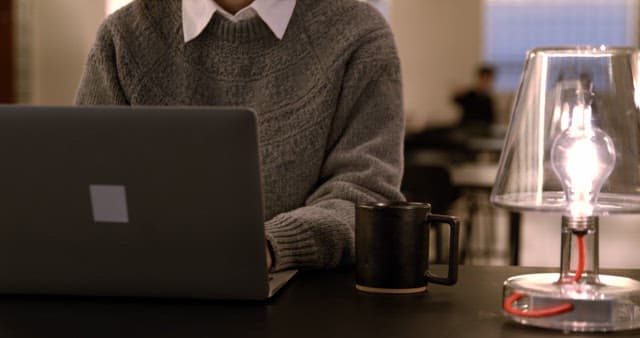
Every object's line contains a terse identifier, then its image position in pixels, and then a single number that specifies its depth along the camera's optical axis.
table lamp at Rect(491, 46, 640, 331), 1.35
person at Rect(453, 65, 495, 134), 10.84
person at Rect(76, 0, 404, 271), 1.88
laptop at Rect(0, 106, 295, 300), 1.31
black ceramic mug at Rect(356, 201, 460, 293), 1.44
